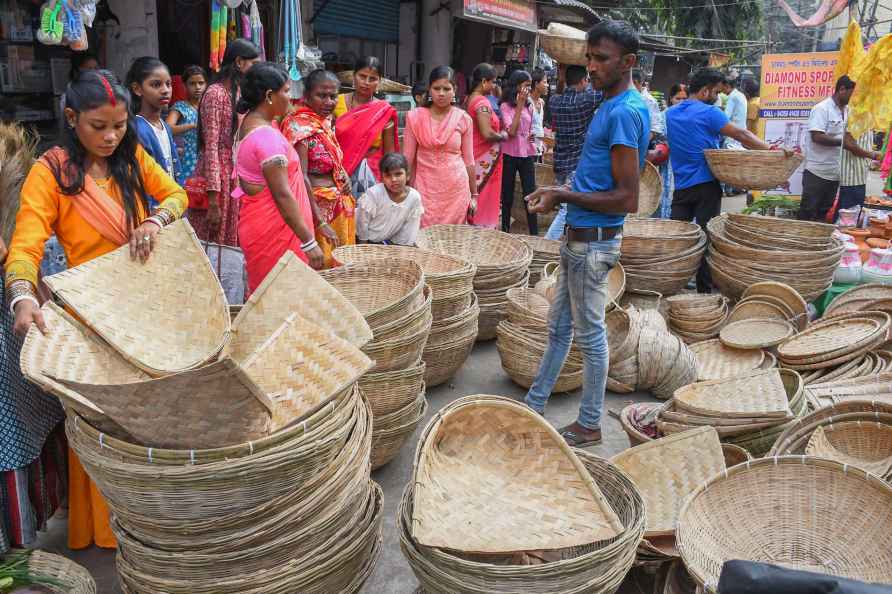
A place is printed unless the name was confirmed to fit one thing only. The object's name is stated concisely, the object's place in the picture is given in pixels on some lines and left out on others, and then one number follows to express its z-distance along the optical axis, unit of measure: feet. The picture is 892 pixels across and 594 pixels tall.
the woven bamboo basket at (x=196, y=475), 5.08
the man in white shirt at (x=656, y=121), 21.81
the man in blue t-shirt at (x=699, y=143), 16.06
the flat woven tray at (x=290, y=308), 6.93
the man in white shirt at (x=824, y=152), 18.89
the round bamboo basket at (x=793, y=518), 6.35
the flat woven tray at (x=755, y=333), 12.64
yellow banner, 23.57
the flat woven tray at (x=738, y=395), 9.21
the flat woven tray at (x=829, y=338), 11.59
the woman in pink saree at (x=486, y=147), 19.25
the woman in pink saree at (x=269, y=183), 9.54
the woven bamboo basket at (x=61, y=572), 6.45
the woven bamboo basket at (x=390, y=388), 8.64
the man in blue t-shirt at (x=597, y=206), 8.80
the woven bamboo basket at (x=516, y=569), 5.36
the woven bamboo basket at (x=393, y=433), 8.98
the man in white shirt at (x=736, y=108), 28.27
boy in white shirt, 13.53
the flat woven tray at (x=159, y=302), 6.50
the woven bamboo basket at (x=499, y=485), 5.97
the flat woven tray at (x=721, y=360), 12.34
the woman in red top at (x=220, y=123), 12.85
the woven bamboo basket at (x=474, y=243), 14.38
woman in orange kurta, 6.59
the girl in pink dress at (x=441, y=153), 15.80
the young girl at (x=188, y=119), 14.96
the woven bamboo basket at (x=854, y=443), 8.13
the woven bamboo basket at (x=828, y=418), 8.25
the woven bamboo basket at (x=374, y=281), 9.98
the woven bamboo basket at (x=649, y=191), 18.89
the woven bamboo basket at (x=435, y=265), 11.05
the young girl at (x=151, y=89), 12.32
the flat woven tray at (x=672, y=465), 7.77
